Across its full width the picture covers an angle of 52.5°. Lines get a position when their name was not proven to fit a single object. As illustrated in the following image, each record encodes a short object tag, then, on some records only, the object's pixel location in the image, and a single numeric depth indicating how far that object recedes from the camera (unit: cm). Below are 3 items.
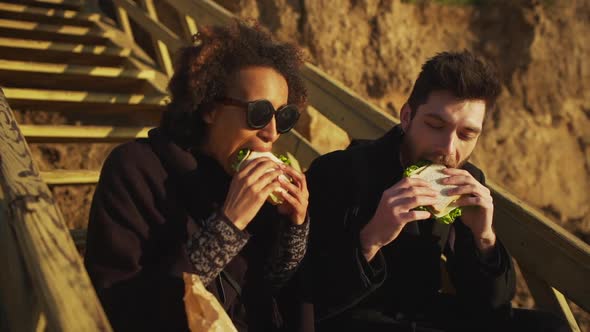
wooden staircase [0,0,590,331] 153
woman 188
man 226
